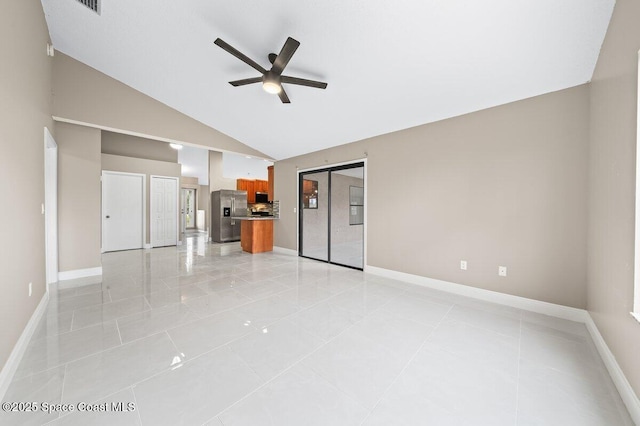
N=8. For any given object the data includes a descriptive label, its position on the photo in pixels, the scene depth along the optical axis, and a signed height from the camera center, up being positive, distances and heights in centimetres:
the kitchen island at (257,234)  635 -65
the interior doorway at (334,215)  566 -13
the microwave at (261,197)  892 +48
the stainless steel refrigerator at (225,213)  809 -11
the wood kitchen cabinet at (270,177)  721 +103
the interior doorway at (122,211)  616 -5
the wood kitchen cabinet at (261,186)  1070 +111
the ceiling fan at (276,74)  227 +152
